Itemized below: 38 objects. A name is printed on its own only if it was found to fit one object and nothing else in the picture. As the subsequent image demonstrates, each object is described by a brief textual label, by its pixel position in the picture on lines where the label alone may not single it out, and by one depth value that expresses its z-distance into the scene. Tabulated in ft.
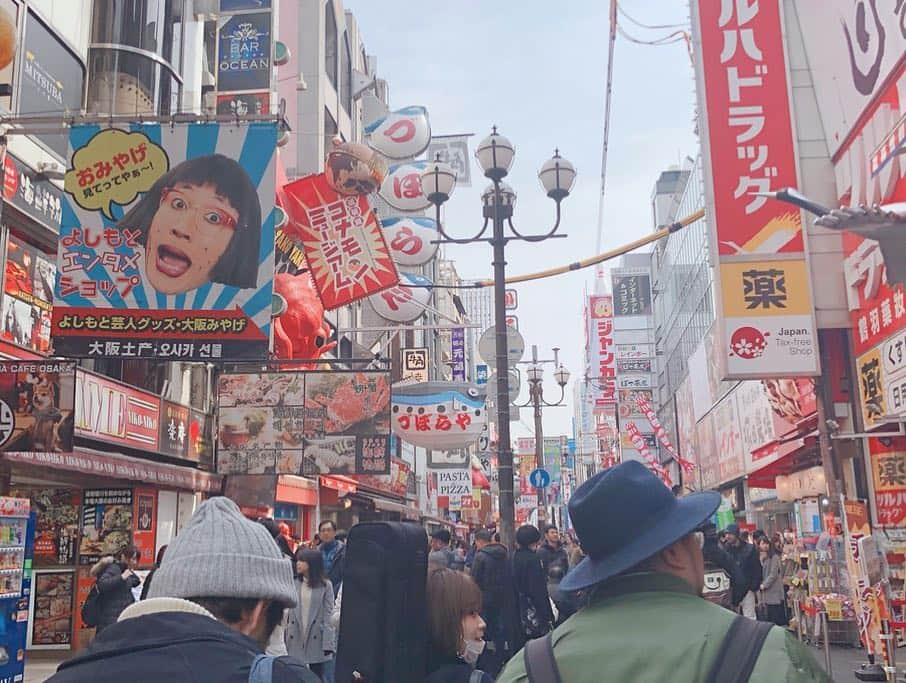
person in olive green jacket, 6.14
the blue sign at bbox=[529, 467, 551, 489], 71.46
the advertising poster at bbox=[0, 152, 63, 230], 41.11
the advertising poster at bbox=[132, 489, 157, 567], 51.88
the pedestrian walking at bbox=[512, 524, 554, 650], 30.73
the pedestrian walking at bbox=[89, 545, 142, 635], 30.12
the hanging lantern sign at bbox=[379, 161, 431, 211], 65.95
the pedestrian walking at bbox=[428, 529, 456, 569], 43.87
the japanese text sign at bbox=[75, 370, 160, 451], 43.52
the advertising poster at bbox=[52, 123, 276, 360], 37.76
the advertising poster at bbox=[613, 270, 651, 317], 229.86
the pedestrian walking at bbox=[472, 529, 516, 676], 28.89
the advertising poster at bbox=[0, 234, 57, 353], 42.42
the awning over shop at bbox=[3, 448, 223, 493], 39.75
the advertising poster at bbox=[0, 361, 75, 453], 32.48
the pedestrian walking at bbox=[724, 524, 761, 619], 41.60
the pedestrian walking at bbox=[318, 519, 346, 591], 31.50
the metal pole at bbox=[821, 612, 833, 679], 36.09
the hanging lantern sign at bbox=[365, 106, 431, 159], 66.80
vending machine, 30.01
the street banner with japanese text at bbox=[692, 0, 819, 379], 46.29
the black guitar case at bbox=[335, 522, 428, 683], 14.74
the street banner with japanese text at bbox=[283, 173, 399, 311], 56.44
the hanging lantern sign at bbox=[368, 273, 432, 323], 80.18
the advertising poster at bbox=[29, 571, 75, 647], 49.24
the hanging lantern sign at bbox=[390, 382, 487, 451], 67.15
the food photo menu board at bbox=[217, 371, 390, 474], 53.52
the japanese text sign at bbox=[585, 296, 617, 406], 187.62
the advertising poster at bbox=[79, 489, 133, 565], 50.93
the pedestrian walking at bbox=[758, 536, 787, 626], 46.85
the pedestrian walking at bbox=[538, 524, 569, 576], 46.75
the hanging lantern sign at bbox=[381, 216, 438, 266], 70.74
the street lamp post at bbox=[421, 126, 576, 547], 39.45
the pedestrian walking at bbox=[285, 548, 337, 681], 26.73
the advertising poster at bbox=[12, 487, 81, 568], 50.65
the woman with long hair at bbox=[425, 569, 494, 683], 14.73
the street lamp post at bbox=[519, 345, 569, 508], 94.32
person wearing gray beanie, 5.81
